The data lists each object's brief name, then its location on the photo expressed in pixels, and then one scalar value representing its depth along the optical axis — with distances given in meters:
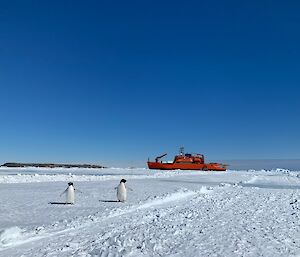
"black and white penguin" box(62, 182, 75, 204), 9.44
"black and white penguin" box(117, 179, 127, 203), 9.91
